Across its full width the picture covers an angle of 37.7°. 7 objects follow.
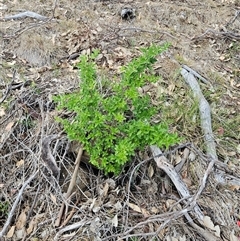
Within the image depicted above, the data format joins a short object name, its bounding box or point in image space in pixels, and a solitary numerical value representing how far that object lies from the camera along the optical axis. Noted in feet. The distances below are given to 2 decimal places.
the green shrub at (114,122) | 6.70
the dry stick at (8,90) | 9.20
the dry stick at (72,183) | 6.99
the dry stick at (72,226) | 6.82
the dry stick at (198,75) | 11.09
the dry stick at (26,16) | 12.64
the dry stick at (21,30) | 11.64
